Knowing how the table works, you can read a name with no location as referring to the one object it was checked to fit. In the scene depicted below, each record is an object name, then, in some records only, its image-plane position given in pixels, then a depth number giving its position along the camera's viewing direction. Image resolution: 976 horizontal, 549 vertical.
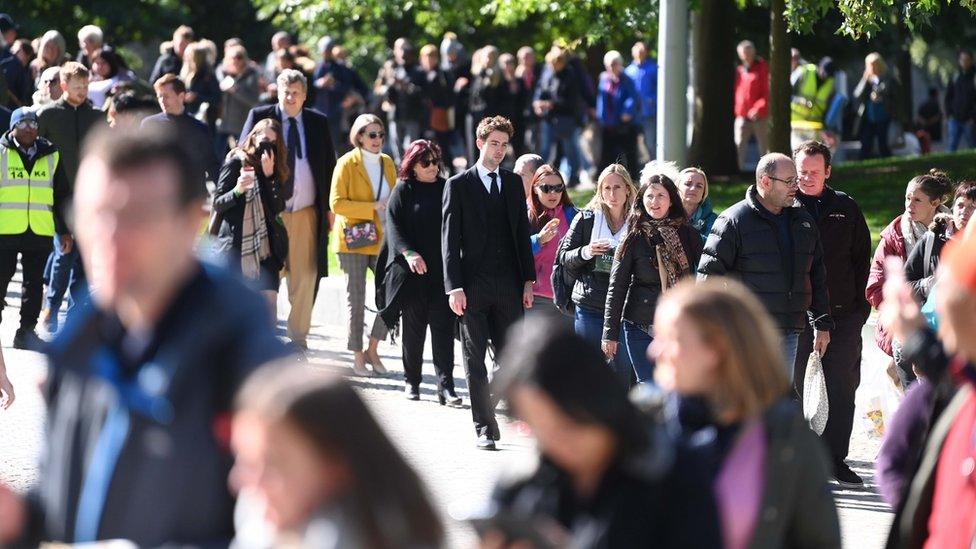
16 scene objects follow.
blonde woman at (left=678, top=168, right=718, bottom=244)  20.31
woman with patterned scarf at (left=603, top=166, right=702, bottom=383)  18.30
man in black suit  19.86
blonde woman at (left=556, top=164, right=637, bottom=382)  19.31
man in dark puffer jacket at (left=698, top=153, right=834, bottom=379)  17.47
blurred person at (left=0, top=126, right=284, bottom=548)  6.12
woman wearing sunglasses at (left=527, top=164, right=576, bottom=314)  21.23
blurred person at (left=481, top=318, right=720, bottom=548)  6.50
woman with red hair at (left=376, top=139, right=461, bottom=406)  21.92
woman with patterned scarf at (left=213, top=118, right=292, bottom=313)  22.33
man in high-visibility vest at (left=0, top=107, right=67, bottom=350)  24.41
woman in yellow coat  24.25
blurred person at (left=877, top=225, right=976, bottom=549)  8.05
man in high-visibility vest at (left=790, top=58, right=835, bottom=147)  46.44
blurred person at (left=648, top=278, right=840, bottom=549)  7.38
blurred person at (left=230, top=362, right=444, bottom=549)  5.43
